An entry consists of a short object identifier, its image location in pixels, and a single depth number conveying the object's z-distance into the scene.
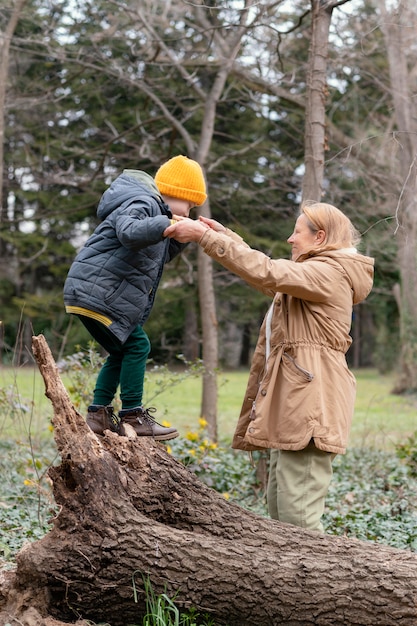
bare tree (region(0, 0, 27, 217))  8.32
